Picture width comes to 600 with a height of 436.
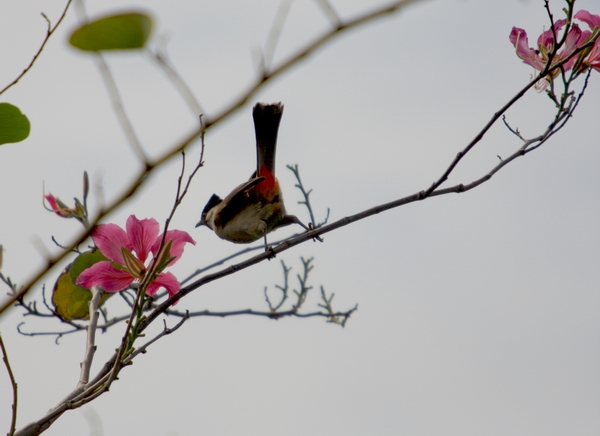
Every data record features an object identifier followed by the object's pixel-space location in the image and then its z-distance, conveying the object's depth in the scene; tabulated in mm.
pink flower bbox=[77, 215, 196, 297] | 4766
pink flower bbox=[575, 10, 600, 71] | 5352
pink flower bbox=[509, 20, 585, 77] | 5605
